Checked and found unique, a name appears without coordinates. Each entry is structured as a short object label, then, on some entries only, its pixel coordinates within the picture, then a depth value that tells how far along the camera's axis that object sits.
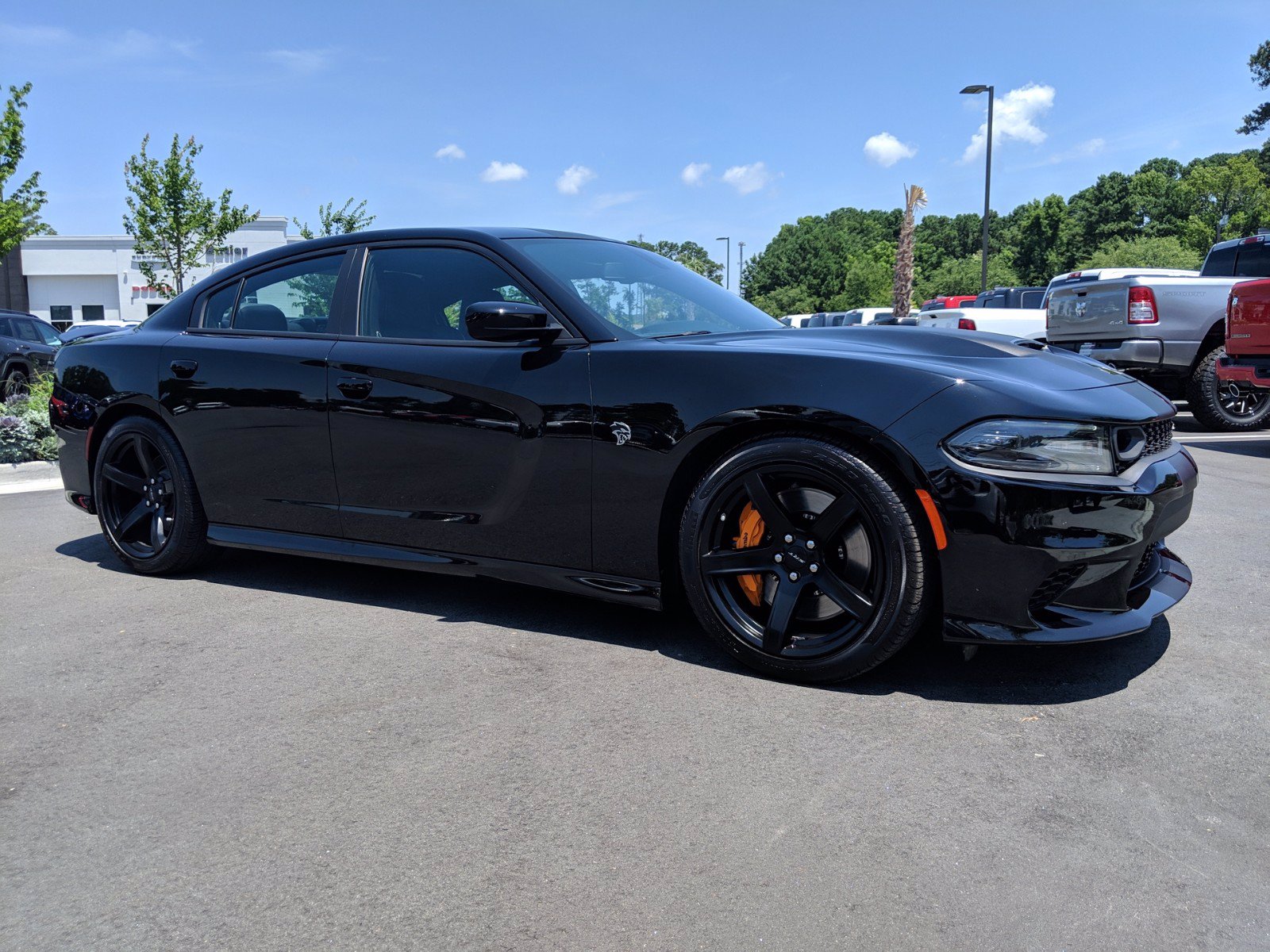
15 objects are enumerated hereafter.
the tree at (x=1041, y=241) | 67.88
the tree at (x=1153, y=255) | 51.47
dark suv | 15.99
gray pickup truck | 10.11
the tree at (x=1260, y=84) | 44.50
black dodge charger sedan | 2.86
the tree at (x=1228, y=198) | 58.19
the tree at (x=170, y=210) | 24.05
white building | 56.62
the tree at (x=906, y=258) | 35.16
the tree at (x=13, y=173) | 21.80
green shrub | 8.85
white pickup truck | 14.14
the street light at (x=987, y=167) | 25.73
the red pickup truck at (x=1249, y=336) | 8.34
